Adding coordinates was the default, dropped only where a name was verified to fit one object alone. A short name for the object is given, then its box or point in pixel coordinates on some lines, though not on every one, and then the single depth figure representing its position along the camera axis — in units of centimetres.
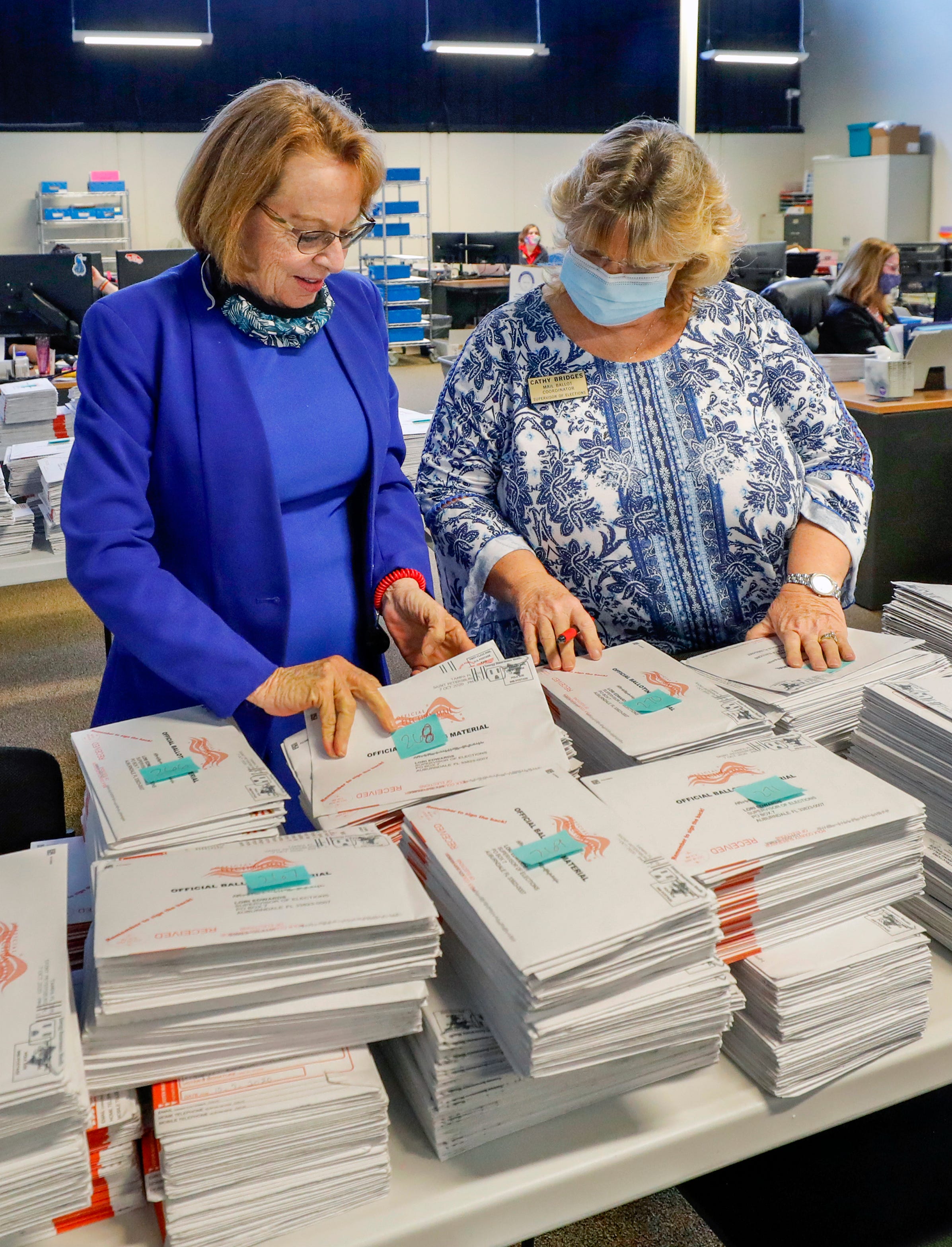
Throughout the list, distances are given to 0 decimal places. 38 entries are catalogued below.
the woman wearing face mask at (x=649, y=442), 161
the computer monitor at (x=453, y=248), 1330
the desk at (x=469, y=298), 1299
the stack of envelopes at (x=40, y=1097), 77
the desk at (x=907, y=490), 471
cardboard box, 1312
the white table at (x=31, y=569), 291
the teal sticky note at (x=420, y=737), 120
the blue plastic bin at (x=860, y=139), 1359
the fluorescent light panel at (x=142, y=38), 1157
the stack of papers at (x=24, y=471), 330
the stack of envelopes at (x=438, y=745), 114
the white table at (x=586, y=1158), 88
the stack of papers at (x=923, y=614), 161
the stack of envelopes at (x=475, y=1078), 91
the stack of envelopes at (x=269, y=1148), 83
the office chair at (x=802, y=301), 707
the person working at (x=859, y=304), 656
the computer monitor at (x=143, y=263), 493
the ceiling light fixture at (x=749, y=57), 1359
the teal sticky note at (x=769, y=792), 107
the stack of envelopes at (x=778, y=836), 100
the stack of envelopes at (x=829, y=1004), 98
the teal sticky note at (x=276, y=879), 93
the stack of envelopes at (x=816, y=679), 137
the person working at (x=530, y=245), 1124
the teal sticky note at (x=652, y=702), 130
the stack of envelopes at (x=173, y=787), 106
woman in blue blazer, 132
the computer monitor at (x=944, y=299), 643
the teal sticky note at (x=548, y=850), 95
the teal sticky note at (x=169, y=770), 114
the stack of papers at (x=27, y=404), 368
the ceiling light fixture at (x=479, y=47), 1304
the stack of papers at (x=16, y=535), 297
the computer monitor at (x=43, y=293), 461
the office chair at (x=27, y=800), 161
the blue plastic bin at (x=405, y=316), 1134
